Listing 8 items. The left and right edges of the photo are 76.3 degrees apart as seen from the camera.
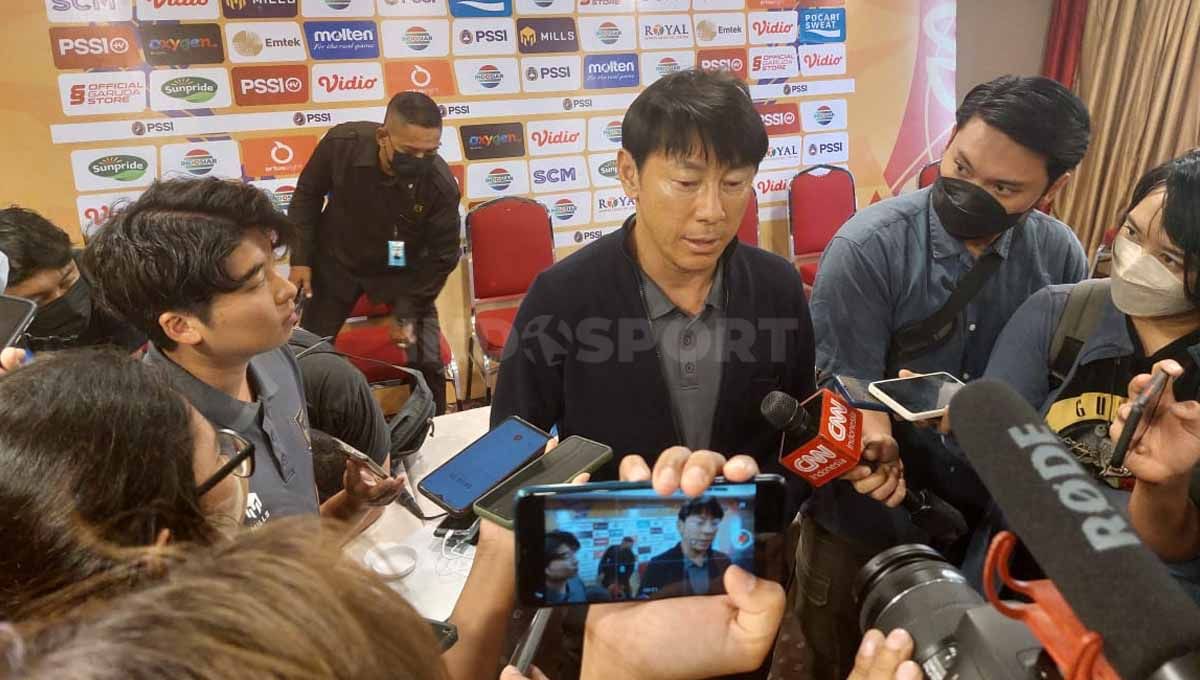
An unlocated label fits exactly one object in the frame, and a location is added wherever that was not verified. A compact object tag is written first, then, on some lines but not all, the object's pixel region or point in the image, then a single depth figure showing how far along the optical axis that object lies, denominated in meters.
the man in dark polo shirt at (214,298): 1.29
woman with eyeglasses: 0.62
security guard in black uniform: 3.17
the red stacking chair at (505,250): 3.64
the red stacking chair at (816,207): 4.23
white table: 1.47
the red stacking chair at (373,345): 2.77
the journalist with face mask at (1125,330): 1.16
